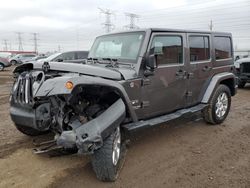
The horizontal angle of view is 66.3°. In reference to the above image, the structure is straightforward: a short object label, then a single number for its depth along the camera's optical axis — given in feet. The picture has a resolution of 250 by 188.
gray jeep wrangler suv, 7.64
